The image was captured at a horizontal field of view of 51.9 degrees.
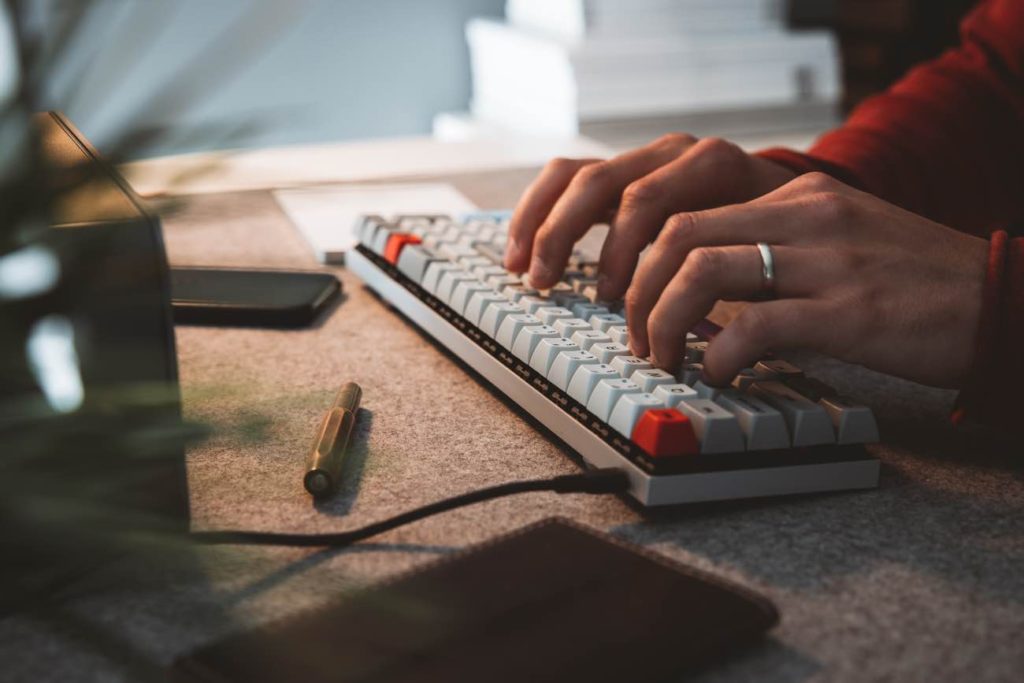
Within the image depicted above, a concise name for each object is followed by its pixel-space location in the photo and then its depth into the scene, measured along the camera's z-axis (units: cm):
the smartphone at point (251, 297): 68
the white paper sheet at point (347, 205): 88
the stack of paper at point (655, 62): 139
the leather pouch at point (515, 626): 31
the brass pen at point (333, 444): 44
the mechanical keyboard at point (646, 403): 43
